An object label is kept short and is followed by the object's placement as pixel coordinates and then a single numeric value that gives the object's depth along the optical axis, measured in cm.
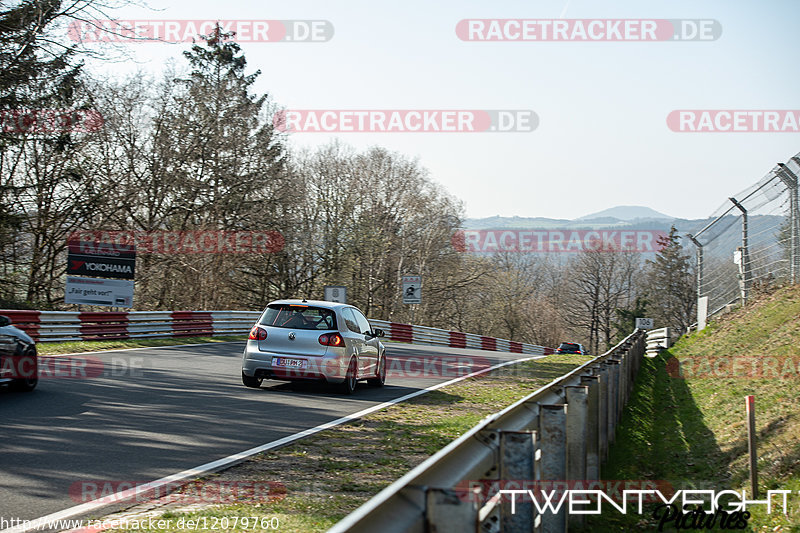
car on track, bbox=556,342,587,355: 5609
